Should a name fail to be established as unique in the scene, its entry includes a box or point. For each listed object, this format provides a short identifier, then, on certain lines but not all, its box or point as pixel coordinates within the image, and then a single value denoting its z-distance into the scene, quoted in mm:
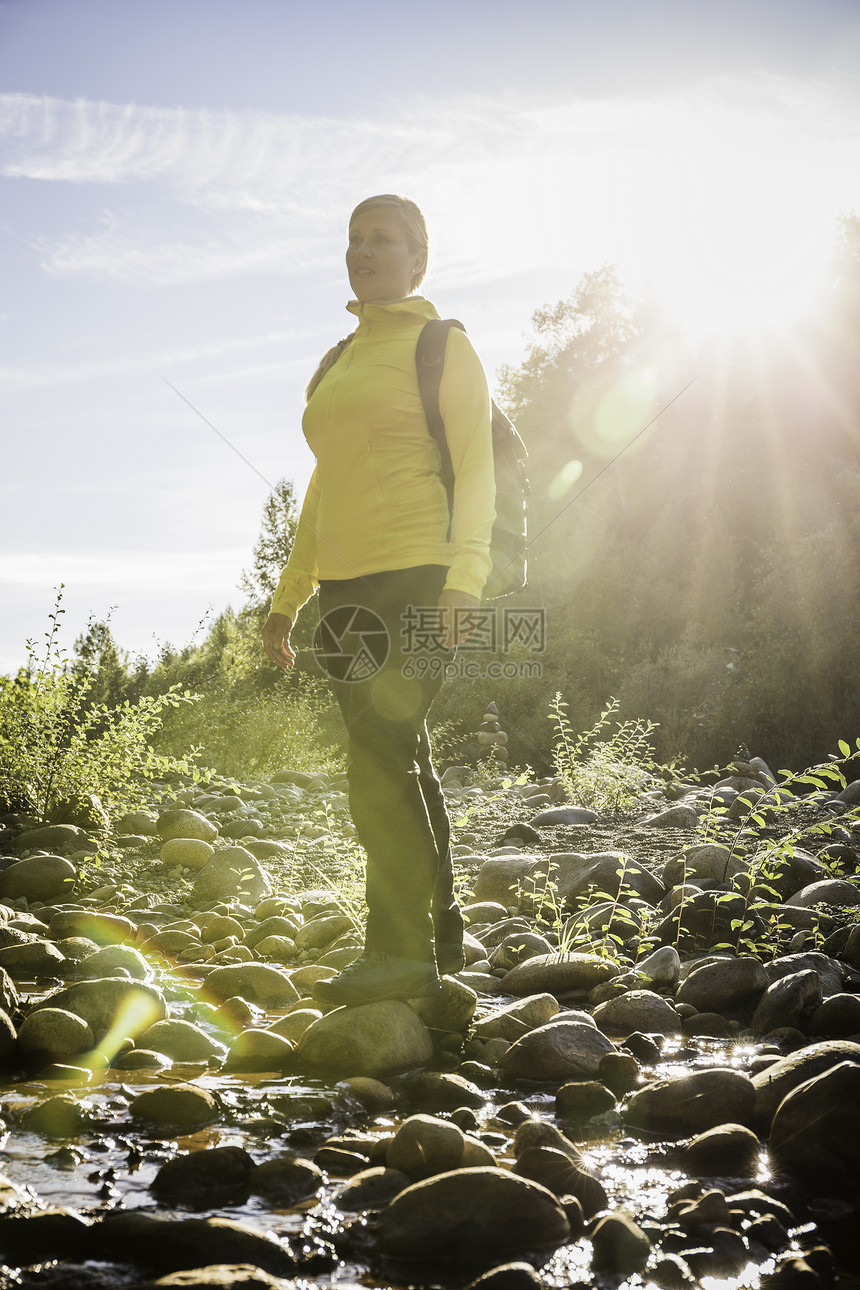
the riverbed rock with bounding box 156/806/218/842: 5445
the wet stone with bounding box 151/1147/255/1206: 1647
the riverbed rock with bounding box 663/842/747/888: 4156
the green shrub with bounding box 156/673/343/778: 9172
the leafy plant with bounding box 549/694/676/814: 6578
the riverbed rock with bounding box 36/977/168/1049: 2533
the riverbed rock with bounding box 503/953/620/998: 3105
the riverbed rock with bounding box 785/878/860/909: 3686
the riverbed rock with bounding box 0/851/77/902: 4246
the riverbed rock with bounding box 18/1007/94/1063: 2363
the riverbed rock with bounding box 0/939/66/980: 3088
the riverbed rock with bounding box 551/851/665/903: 4082
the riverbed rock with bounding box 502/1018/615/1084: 2365
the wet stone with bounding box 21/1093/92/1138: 1887
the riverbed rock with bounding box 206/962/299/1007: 3066
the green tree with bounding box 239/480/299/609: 21438
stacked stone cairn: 10945
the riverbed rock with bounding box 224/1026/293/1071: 2408
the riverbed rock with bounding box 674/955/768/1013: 2922
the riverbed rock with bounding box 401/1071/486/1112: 2178
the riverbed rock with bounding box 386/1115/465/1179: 1737
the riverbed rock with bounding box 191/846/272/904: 4430
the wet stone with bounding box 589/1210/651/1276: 1471
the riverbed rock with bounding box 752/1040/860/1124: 2000
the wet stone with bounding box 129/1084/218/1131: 1977
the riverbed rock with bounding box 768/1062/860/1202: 1739
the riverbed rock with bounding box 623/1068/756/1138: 2002
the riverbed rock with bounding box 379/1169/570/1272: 1508
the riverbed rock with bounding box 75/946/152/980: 2953
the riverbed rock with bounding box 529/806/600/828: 6027
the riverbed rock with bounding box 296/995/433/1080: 2381
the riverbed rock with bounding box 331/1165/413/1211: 1648
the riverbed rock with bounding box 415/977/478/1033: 2652
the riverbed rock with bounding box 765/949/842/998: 2877
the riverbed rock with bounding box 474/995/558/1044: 2658
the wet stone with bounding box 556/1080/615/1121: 2156
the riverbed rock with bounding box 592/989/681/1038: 2738
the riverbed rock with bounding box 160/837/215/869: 4965
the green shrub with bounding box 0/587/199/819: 5145
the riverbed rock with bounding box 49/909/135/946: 3658
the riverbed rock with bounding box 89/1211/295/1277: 1420
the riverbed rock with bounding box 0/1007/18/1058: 2352
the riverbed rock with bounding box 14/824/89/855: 5004
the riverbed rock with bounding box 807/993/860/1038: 2588
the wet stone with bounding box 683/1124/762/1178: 1808
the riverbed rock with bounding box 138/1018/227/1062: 2453
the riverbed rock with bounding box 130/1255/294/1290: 1283
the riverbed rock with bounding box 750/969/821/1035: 2688
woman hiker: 2541
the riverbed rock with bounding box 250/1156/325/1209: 1672
